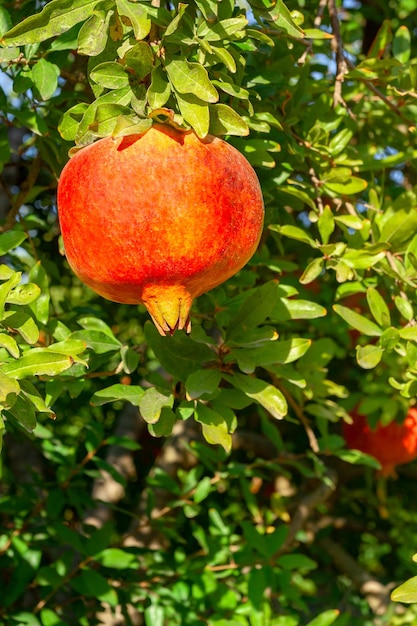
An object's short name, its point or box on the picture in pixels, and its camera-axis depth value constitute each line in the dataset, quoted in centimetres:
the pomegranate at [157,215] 57
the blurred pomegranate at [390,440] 115
